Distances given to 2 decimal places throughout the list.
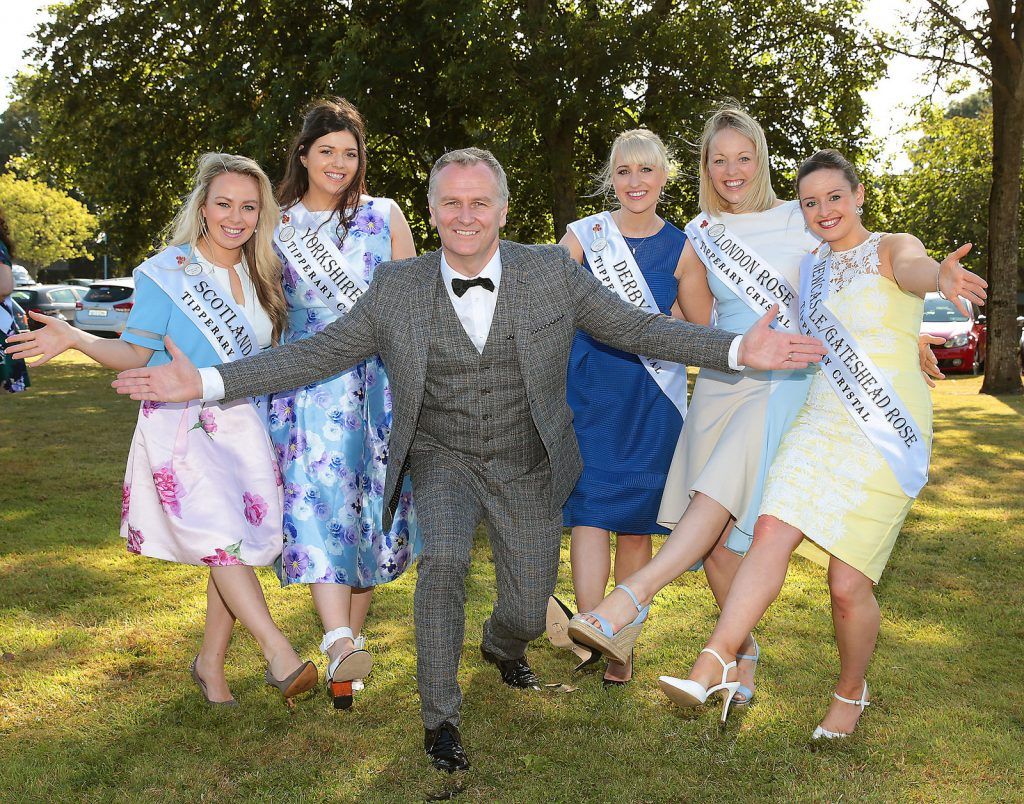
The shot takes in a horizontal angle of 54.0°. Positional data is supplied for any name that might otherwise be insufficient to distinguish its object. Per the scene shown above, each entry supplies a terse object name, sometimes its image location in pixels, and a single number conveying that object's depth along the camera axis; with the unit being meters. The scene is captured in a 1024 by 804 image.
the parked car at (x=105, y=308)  23.89
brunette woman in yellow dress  3.36
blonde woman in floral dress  3.77
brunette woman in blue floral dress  3.97
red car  18.67
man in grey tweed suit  3.41
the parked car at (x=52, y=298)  25.55
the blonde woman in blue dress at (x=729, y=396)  3.72
